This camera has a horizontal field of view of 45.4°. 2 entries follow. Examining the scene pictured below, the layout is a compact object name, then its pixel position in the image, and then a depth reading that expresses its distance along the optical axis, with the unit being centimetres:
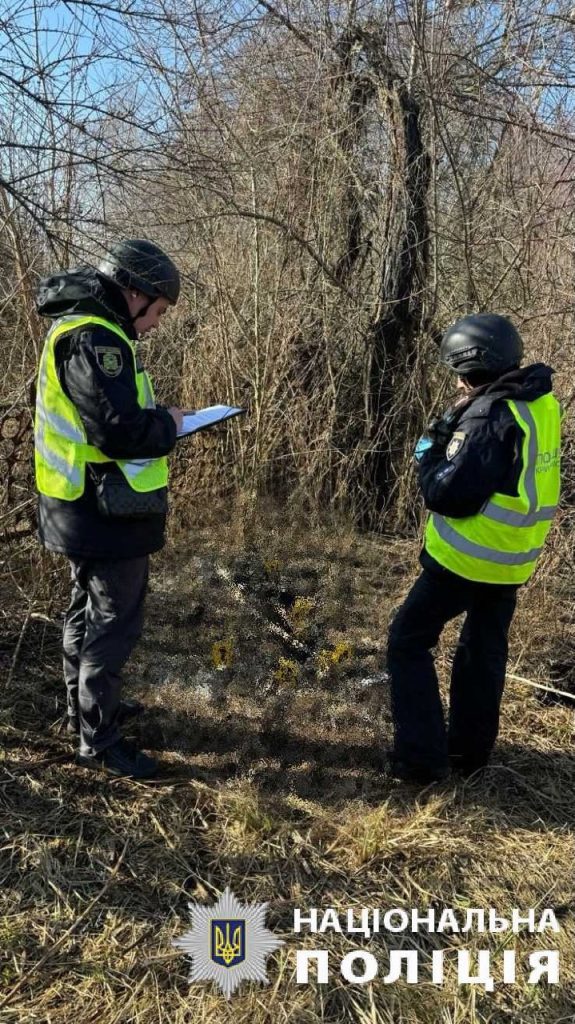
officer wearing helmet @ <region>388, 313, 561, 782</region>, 233
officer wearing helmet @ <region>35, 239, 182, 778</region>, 229
